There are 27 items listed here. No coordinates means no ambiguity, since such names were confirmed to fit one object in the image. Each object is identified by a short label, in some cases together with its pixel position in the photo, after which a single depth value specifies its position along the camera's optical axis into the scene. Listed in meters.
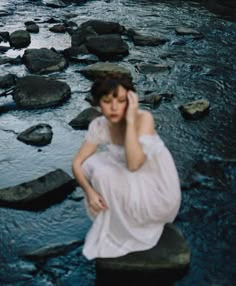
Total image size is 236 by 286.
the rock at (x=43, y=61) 8.72
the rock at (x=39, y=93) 7.22
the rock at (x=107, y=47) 9.47
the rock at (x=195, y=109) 6.71
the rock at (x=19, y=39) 10.48
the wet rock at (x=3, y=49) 10.17
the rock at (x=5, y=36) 11.02
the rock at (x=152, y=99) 7.25
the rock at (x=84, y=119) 6.58
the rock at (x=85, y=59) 9.22
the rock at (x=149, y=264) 3.60
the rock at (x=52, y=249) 3.98
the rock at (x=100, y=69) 8.17
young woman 3.13
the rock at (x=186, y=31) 11.04
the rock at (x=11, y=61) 9.23
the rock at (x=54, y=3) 14.91
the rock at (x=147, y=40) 10.27
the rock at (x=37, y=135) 6.07
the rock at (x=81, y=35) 10.33
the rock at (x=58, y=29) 11.67
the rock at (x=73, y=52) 9.51
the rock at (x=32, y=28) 11.63
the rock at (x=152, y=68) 8.66
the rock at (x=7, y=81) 8.01
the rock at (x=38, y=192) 4.72
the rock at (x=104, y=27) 11.05
